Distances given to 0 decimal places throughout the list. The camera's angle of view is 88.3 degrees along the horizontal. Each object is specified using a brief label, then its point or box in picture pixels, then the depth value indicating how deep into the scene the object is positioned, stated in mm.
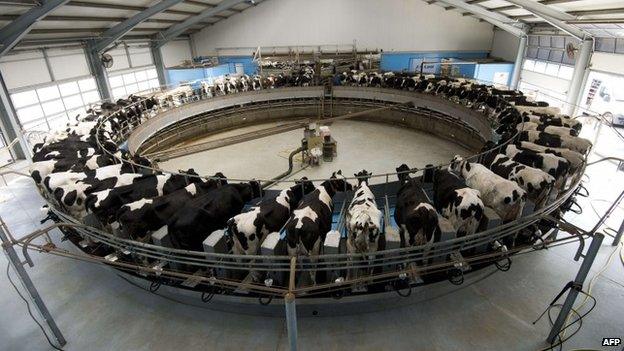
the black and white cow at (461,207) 5207
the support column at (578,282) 3777
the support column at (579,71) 13523
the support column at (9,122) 12042
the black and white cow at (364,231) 4719
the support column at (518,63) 18562
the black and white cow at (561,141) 8047
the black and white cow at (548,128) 8797
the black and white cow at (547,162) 6879
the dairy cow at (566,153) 7291
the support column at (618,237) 6312
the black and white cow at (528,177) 6133
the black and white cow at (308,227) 4754
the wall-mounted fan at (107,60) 17141
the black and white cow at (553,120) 9672
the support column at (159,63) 22469
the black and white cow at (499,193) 5547
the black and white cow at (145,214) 5367
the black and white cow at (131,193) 5902
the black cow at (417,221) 4898
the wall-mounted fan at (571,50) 14586
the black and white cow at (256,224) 4969
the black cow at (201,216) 5121
